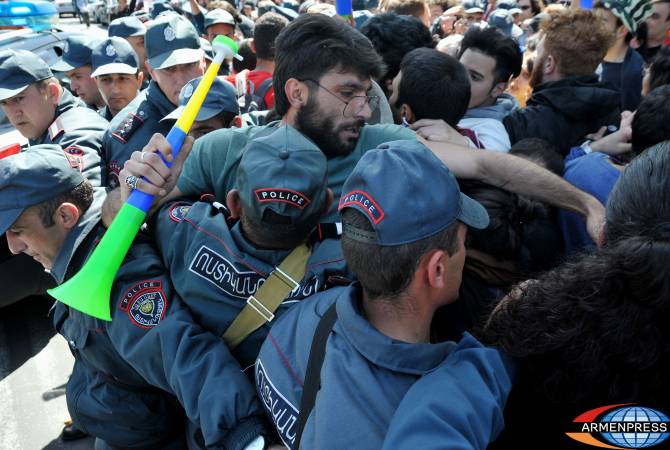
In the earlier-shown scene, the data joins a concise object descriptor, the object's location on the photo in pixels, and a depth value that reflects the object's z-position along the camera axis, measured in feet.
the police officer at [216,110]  9.31
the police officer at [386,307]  3.91
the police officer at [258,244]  5.32
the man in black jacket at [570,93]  8.78
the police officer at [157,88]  10.82
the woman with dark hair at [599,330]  3.65
